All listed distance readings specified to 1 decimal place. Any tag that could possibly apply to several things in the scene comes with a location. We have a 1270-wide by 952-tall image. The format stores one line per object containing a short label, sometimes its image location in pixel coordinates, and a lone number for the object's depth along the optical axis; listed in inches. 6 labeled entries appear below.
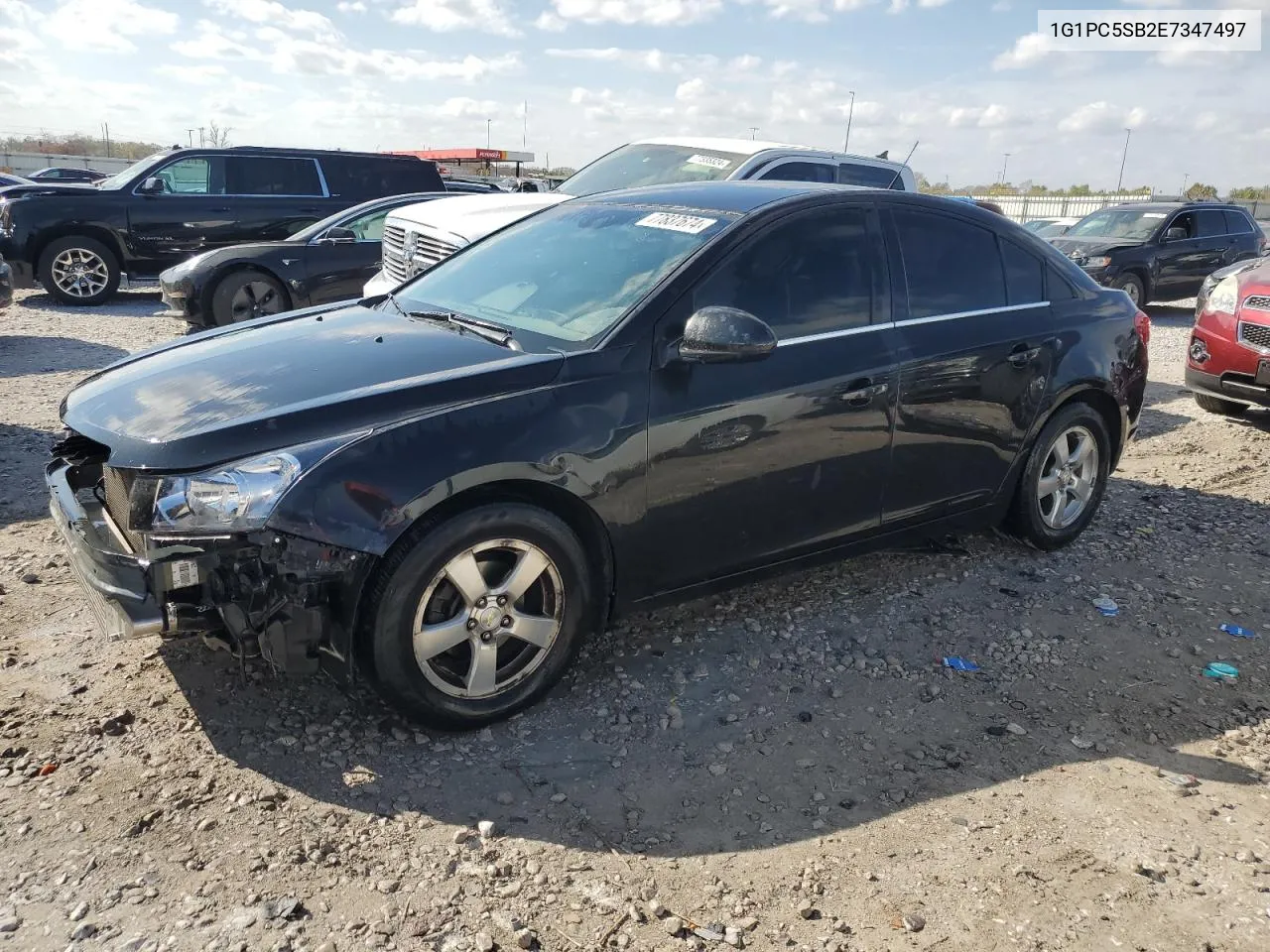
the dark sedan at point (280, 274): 376.5
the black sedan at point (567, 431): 112.5
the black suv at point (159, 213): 463.5
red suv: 285.3
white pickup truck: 283.1
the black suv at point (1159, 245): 559.5
